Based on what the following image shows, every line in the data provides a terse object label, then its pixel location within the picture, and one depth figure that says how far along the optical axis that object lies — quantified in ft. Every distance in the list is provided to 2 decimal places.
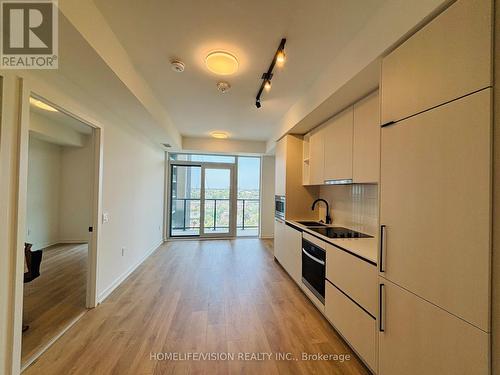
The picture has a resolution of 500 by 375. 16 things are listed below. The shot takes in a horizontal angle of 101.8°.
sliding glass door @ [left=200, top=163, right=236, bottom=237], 19.12
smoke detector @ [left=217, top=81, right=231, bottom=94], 8.16
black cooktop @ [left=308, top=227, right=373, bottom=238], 7.68
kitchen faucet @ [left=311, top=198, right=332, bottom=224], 10.54
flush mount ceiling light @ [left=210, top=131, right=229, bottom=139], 14.99
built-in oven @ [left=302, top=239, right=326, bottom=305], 7.45
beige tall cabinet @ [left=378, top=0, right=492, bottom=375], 2.98
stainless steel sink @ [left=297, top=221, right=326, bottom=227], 10.29
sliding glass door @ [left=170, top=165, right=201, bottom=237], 19.12
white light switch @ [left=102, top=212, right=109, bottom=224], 8.59
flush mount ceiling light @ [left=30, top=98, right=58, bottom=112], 10.11
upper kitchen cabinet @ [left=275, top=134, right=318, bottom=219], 11.71
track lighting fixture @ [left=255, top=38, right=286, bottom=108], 5.98
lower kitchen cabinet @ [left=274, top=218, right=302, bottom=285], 9.74
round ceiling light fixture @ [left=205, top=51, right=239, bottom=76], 6.34
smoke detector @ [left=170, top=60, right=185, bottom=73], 6.87
